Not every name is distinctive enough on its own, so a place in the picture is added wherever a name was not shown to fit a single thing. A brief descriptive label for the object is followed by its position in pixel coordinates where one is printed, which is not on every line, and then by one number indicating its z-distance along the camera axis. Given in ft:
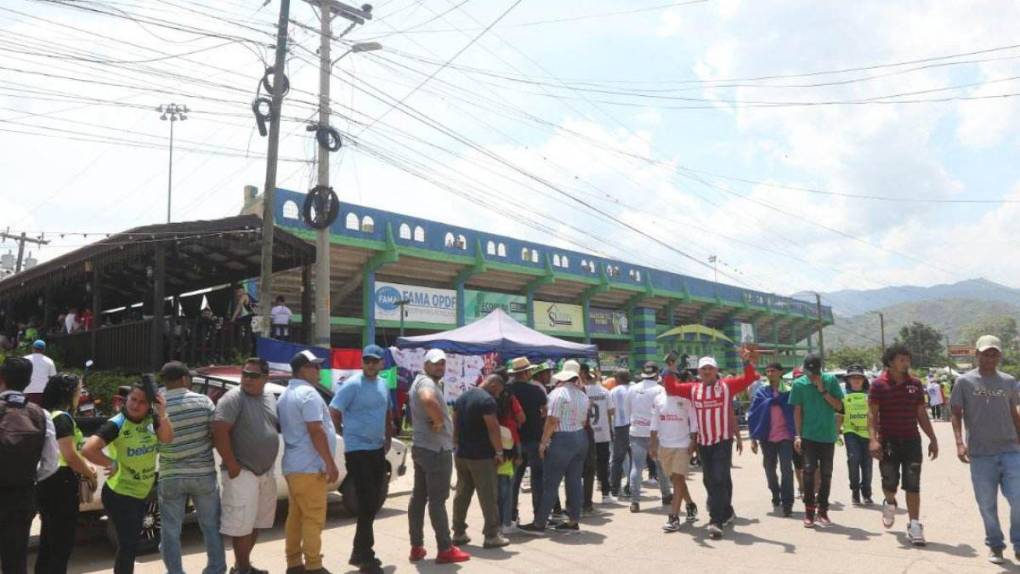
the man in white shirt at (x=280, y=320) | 54.75
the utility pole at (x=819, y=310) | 165.29
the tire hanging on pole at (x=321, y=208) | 48.62
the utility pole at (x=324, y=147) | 48.47
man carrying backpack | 14.69
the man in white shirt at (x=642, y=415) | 30.66
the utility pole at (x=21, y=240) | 141.28
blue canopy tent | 46.96
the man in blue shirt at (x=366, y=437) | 19.62
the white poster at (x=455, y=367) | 51.42
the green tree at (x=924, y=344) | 294.66
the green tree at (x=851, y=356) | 254.47
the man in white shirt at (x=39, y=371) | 36.52
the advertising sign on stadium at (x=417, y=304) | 83.35
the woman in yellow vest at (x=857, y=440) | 29.53
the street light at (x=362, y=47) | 52.85
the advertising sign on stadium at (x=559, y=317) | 106.73
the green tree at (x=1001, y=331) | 370.32
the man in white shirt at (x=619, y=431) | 32.81
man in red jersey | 23.66
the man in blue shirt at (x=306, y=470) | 18.29
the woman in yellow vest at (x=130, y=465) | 16.70
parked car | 22.63
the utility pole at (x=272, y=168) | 45.19
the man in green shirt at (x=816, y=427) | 25.07
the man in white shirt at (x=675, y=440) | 24.62
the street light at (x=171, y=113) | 152.56
